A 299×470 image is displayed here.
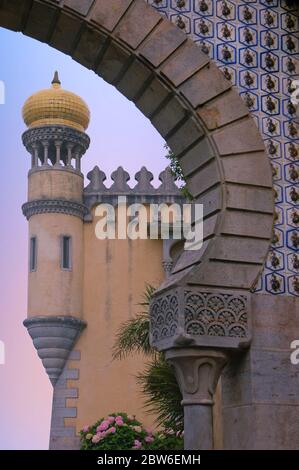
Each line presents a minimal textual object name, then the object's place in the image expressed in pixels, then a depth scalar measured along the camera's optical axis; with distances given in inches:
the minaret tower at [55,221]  835.4
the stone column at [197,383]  248.2
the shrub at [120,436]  572.5
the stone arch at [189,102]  264.4
